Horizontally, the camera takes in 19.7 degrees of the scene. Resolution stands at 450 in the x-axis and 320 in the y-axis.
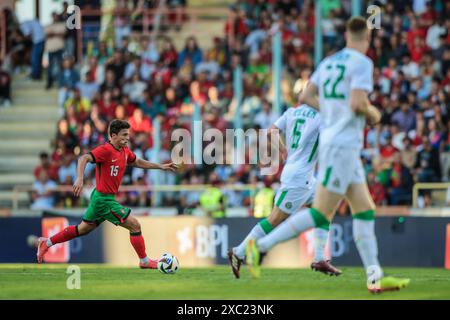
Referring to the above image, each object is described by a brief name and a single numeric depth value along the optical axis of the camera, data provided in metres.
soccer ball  16.25
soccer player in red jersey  16.36
